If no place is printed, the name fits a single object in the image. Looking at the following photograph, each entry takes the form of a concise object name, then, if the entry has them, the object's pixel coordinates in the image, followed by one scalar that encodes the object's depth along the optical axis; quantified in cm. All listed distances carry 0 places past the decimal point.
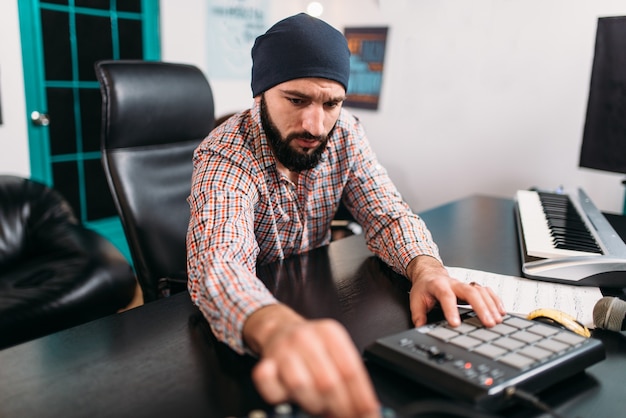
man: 50
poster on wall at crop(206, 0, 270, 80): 326
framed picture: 325
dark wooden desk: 65
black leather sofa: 202
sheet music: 97
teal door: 276
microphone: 86
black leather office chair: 144
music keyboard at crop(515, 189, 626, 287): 110
